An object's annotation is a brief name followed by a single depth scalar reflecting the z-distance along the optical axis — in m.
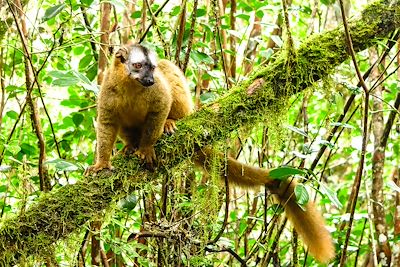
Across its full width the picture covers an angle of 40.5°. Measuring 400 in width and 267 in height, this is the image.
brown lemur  3.51
